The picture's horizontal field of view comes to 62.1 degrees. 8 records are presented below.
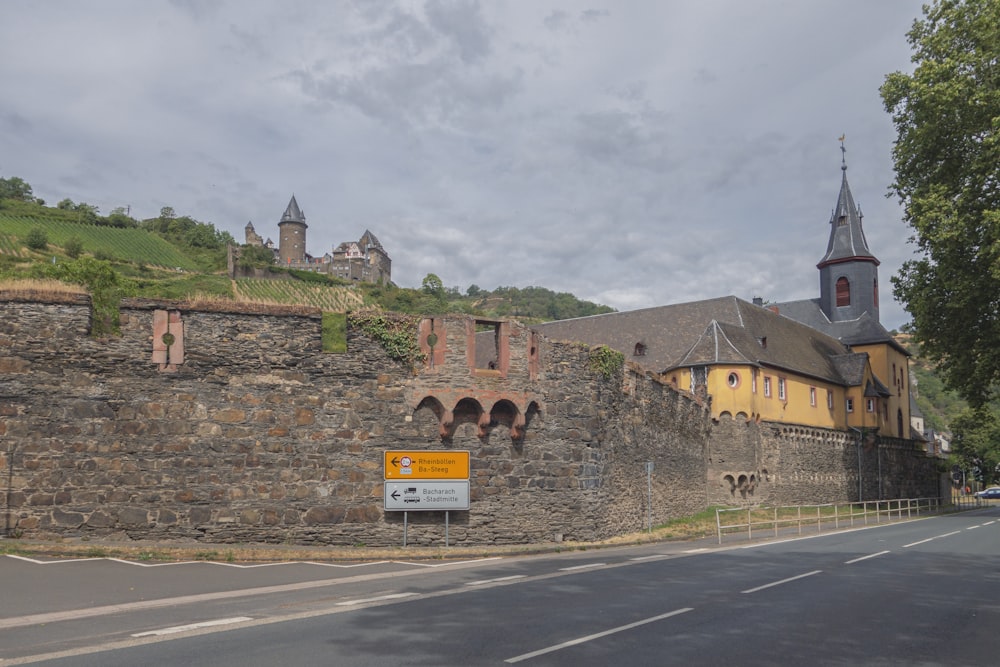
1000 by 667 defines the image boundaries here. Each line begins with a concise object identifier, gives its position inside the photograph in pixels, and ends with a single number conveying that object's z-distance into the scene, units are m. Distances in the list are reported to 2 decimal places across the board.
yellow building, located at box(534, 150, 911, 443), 48.22
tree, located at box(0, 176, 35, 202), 136.82
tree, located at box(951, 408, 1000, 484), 89.31
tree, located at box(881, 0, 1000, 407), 28.58
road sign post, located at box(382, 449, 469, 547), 18.67
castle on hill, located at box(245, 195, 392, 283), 175.62
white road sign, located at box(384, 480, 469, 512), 18.62
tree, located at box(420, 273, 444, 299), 155.12
